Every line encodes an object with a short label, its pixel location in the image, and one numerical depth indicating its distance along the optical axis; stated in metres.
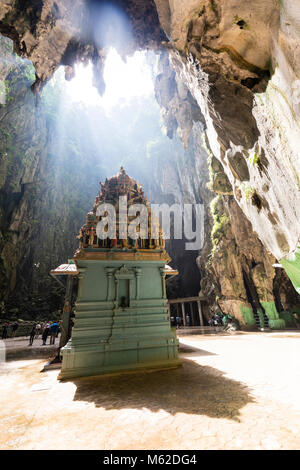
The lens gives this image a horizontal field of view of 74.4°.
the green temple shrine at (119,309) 6.62
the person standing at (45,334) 13.94
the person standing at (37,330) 19.95
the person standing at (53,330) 13.98
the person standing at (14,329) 20.53
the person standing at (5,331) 19.16
